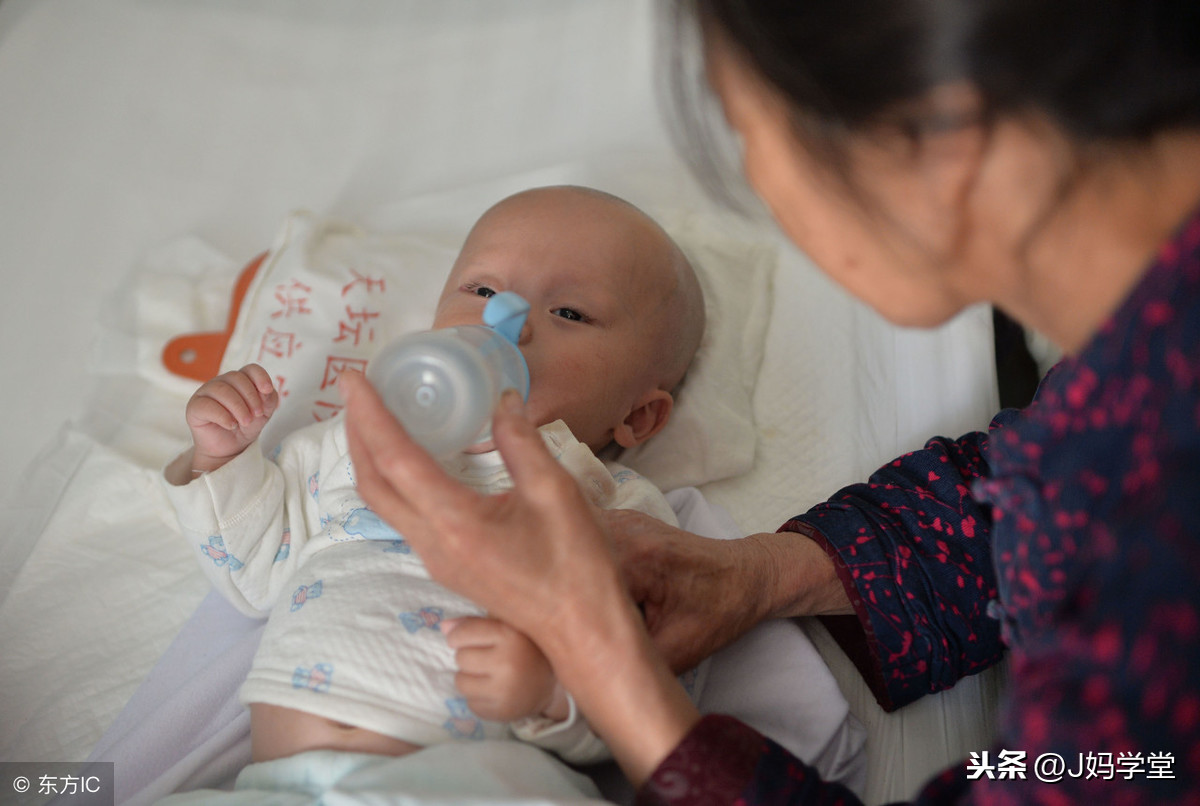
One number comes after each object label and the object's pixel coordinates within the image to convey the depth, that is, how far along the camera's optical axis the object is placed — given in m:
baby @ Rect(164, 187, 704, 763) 1.06
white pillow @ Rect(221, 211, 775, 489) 1.59
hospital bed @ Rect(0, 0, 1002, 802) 1.36
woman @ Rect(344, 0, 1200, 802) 0.60
